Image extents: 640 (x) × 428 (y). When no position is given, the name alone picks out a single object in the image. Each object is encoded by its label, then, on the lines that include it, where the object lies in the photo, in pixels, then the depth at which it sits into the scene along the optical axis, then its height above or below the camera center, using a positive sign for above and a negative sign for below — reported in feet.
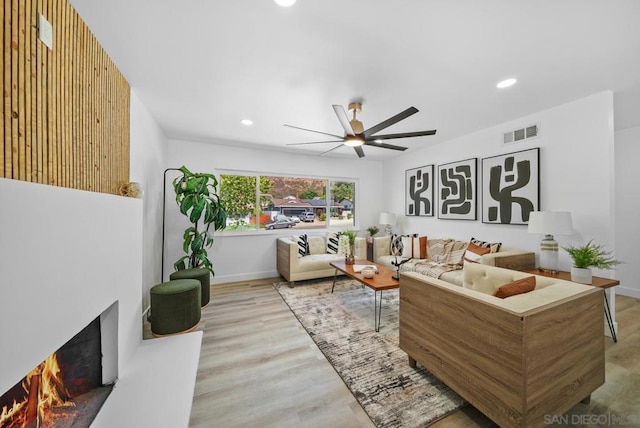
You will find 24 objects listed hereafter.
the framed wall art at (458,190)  12.12 +1.46
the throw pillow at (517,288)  4.85 -1.52
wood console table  7.28 -2.09
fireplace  3.18 -2.77
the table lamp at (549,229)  8.13 -0.45
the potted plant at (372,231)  17.69 -1.12
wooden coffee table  8.50 -2.50
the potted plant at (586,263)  7.24 -1.43
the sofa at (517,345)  3.92 -2.48
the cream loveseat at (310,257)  12.99 -2.45
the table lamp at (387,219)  16.70 -0.20
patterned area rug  5.08 -4.12
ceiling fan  7.36 +2.97
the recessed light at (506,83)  7.30 +4.26
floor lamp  11.68 +1.04
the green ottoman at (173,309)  7.09 -2.86
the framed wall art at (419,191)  14.67 +1.68
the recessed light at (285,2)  4.45 +4.09
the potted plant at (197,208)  10.02 +0.34
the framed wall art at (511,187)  9.82 +1.34
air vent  9.82 +3.61
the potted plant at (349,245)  11.60 -1.51
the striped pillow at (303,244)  14.40 -1.77
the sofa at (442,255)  9.37 -1.87
